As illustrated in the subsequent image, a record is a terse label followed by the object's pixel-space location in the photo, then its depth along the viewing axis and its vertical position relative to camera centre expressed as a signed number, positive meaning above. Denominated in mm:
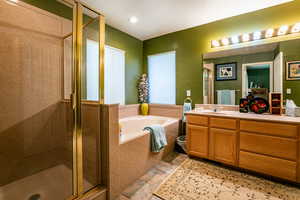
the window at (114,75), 2920 +500
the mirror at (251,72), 2129 +441
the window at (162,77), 3380 +518
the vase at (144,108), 3525 -249
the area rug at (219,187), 1547 -1071
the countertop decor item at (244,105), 2367 -118
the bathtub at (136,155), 1640 -784
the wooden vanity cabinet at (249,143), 1672 -624
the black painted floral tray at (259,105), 2236 -114
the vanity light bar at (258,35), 2157 +1062
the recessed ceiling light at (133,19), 2607 +1492
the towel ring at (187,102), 2910 -97
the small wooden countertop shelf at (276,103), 2115 -75
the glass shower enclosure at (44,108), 1533 -128
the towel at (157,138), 2127 -622
